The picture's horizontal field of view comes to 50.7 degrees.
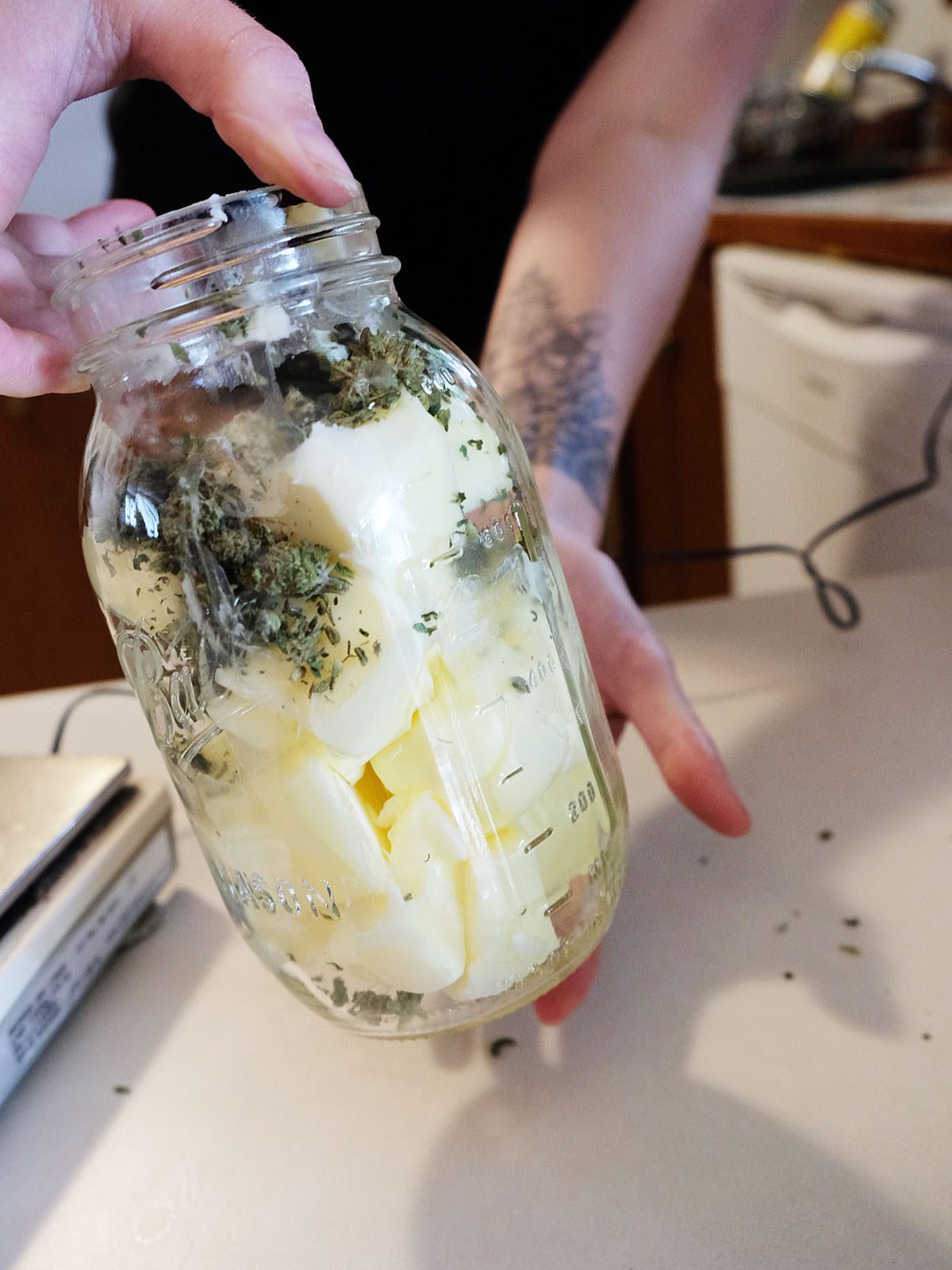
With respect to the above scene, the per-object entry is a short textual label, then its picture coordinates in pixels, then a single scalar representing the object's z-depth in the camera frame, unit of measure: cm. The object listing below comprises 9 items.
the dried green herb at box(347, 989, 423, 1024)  35
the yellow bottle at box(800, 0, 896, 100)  181
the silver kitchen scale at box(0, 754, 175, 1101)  45
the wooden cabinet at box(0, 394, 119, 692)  174
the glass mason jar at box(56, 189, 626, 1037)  30
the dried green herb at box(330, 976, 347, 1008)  36
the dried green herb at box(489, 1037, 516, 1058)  43
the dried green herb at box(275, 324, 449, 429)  30
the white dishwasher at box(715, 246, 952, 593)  93
